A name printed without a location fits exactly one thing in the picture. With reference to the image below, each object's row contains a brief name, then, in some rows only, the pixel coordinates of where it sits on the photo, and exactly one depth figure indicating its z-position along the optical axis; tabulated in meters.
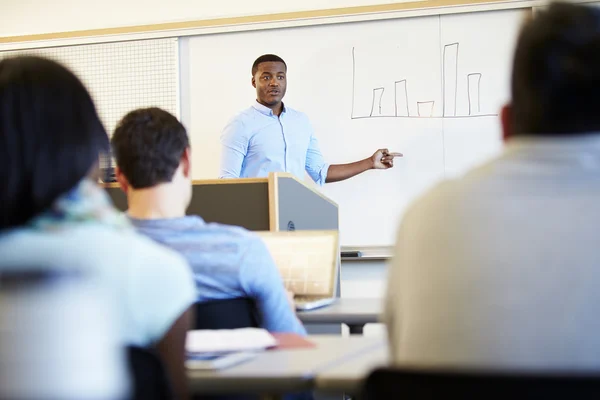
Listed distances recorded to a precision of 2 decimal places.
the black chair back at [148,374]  1.72
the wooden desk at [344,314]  3.97
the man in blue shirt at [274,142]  5.77
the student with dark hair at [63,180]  1.76
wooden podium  4.67
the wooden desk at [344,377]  2.15
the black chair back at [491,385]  1.39
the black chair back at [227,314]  3.27
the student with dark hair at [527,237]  1.72
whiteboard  5.87
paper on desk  2.66
